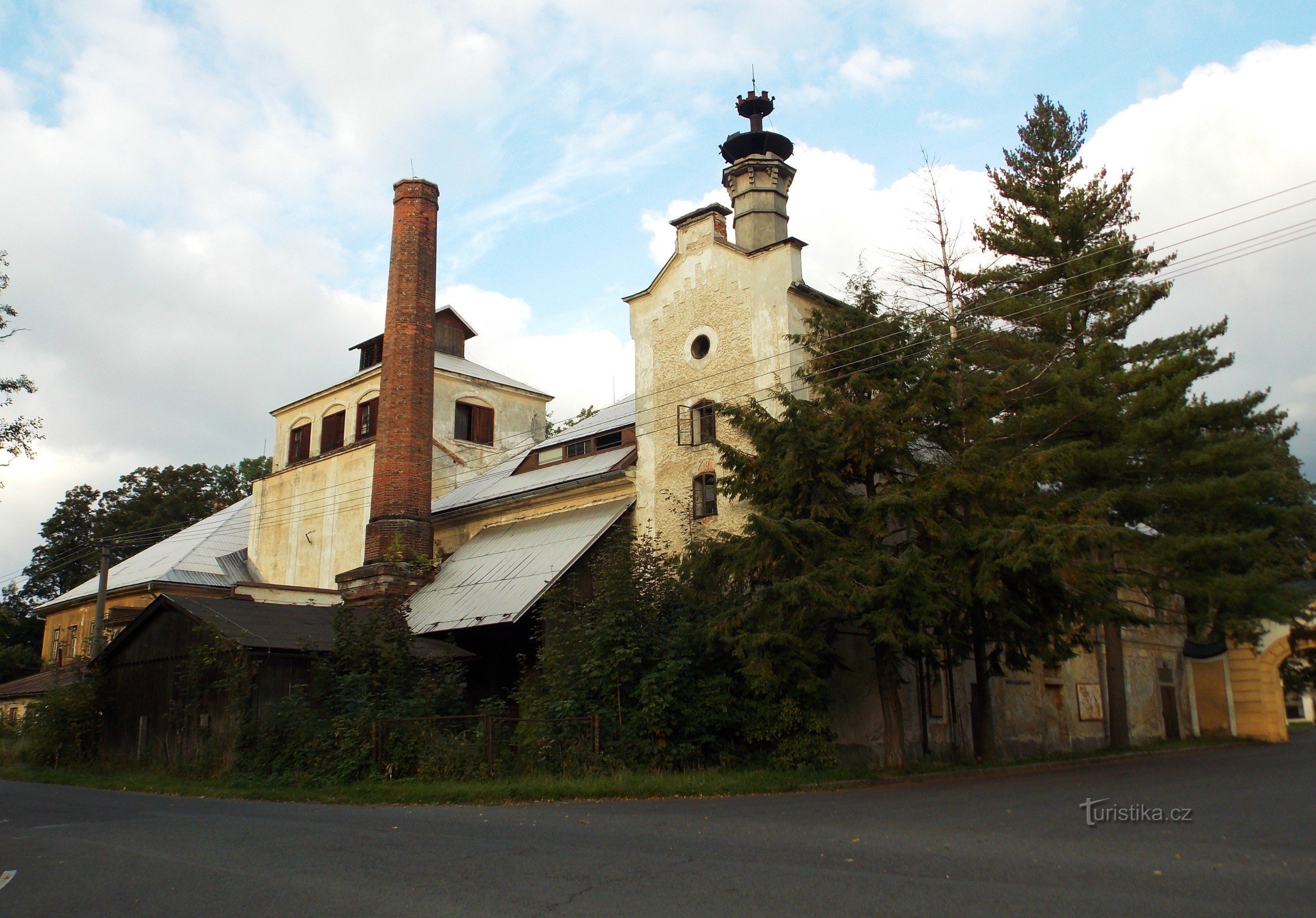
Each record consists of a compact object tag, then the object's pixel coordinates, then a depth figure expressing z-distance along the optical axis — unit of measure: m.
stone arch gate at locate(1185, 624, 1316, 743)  31.98
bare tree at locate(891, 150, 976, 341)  19.36
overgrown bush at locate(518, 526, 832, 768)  16.28
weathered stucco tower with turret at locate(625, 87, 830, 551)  21.08
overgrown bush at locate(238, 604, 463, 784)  16.59
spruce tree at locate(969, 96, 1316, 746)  21.11
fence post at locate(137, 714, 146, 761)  21.06
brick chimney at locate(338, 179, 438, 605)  26.34
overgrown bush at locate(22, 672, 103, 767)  22.61
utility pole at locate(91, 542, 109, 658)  25.88
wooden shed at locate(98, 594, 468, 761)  18.70
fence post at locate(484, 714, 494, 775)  16.02
